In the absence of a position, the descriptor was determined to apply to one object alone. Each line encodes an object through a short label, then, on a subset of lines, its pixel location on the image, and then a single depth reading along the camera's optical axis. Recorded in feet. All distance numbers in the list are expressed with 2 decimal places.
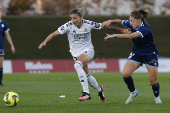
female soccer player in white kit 60.13
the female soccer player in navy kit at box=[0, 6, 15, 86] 89.24
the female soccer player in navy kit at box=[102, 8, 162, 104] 54.85
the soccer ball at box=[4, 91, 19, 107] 54.90
